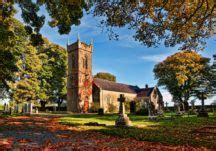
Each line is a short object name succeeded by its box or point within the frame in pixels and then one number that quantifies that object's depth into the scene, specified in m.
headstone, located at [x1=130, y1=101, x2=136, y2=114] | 34.46
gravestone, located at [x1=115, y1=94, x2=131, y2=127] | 12.41
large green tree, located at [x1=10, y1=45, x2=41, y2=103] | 26.79
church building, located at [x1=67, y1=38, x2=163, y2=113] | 39.29
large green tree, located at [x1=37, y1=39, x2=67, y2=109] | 36.16
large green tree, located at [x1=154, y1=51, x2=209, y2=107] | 41.23
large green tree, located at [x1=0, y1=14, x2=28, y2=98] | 10.89
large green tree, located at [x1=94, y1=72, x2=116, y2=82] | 59.37
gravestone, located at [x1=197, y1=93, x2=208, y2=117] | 22.40
